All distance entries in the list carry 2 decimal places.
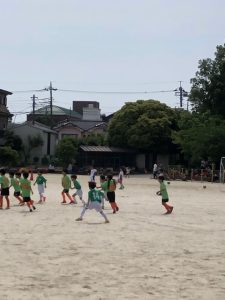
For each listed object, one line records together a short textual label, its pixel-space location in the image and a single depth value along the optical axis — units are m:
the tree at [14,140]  67.94
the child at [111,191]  19.12
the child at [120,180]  34.44
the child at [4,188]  20.58
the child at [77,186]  22.30
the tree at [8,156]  61.22
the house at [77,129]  81.31
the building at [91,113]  107.75
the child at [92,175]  31.25
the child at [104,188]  20.03
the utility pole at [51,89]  88.44
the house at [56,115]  102.44
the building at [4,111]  70.89
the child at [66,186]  23.14
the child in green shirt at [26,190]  19.50
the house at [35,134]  72.25
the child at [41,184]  23.40
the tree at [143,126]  63.62
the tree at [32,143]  70.75
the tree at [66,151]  64.56
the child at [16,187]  22.23
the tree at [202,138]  49.94
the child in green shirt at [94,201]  16.09
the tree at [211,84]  55.47
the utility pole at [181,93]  92.75
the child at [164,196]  19.20
